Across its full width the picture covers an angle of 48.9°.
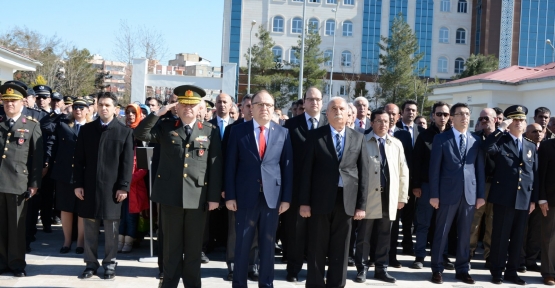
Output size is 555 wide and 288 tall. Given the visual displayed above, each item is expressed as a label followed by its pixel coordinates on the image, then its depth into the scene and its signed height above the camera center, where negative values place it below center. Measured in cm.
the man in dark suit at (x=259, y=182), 639 -44
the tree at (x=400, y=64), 5462 +747
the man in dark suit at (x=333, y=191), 645 -50
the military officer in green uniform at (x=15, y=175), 695 -52
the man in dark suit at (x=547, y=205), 795 -68
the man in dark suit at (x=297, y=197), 733 -65
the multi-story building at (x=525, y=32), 6719 +1346
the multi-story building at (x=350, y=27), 7069 +1391
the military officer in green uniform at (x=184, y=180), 624 -45
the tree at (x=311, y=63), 5706 +751
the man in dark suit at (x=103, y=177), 707 -52
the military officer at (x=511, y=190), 784 -50
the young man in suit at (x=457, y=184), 763 -44
